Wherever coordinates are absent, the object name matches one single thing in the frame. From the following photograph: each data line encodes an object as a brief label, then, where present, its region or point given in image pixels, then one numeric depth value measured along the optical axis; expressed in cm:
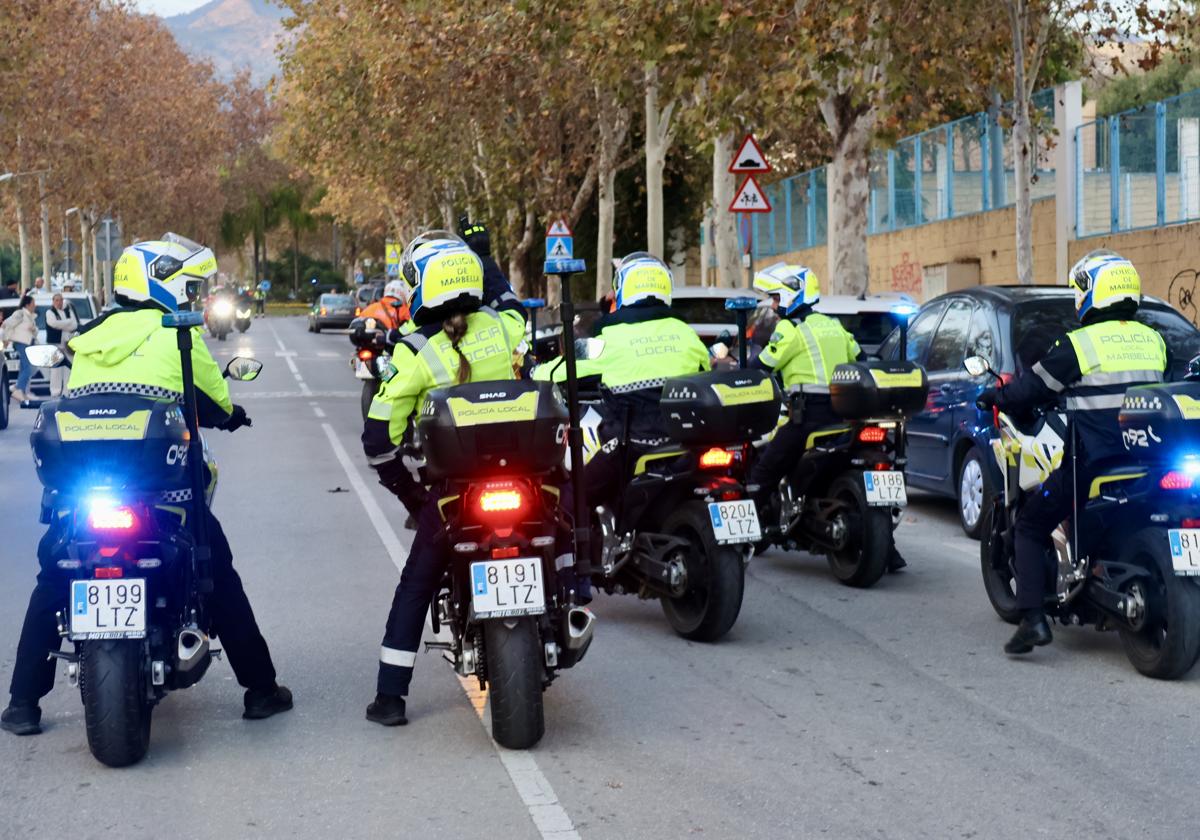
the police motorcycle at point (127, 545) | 625
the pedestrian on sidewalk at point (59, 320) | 2742
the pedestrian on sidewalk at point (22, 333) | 2592
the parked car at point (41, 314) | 2741
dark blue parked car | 1201
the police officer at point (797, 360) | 1021
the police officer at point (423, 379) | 684
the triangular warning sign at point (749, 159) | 2188
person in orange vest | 1775
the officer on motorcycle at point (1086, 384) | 785
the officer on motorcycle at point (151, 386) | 672
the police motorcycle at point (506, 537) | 641
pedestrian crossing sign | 3350
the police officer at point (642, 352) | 870
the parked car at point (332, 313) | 6550
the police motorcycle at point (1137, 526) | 736
